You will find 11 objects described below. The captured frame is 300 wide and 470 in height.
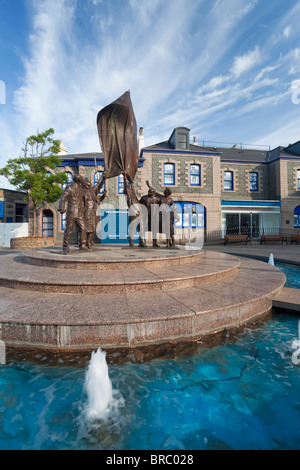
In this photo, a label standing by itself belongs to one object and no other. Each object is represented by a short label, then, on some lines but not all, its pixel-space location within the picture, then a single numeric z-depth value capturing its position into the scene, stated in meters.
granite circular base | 3.04
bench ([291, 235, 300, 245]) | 19.88
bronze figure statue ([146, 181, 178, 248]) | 8.49
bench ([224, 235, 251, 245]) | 19.22
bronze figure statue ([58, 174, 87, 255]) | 6.63
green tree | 16.11
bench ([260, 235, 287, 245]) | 19.52
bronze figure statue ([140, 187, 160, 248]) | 8.49
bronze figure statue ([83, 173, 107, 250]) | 7.23
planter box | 14.31
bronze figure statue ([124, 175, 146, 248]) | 8.38
